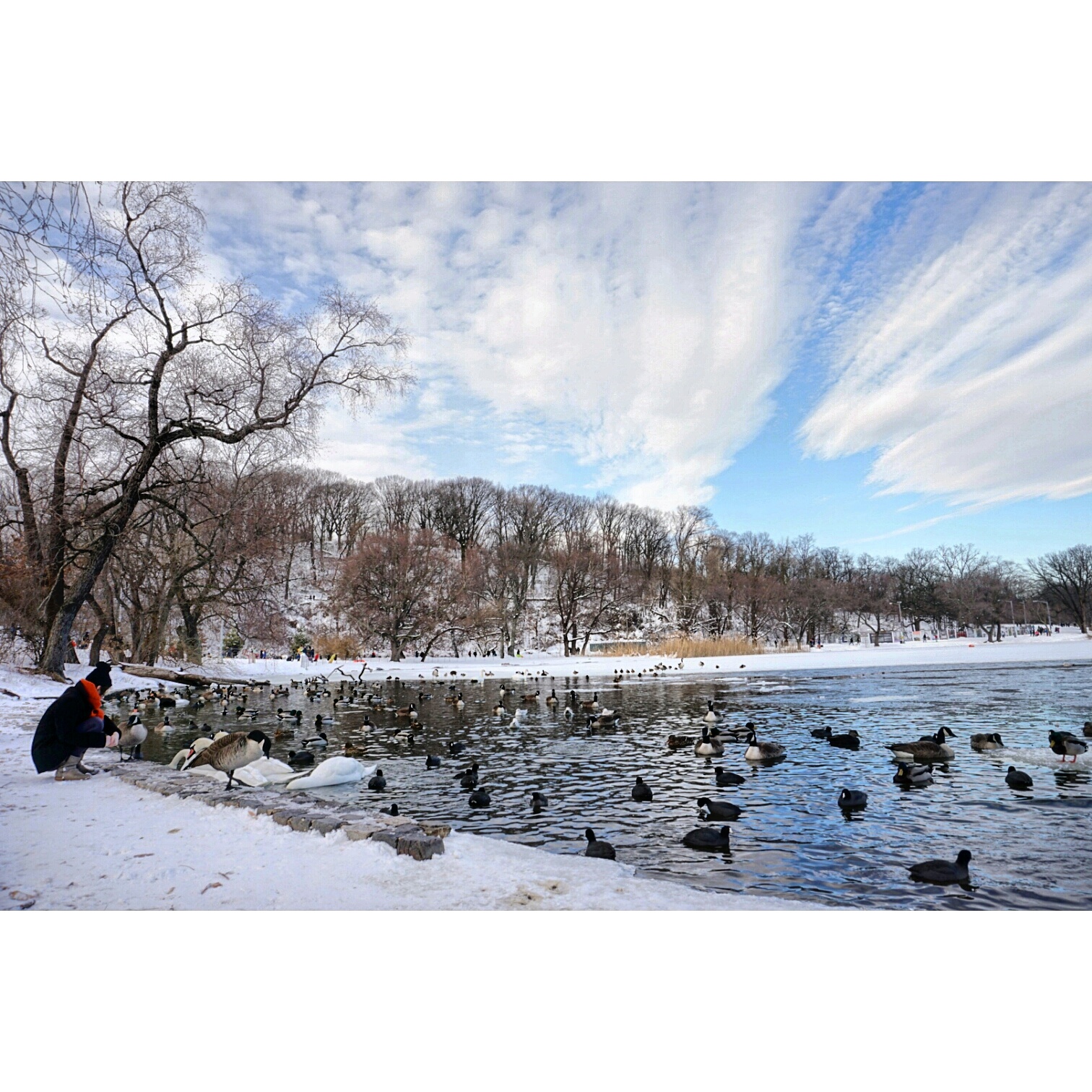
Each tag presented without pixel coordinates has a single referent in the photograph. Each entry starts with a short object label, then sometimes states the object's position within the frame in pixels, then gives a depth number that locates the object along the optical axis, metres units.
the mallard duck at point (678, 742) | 10.27
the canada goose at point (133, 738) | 9.45
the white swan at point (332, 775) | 8.05
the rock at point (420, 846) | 4.40
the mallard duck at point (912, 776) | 7.43
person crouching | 6.88
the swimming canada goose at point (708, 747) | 9.62
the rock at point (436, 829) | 4.72
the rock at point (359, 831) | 4.69
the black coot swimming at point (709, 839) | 5.23
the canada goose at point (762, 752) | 9.03
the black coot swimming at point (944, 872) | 4.44
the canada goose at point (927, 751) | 8.46
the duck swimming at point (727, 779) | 7.63
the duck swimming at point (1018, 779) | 6.93
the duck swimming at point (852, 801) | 6.44
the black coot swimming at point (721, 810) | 6.08
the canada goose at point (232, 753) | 8.21
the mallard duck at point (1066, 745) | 8.14
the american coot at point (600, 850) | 4.93
